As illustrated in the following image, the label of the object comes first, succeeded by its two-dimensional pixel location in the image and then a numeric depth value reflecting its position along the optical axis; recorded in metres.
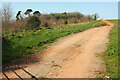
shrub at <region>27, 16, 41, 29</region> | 18.21
